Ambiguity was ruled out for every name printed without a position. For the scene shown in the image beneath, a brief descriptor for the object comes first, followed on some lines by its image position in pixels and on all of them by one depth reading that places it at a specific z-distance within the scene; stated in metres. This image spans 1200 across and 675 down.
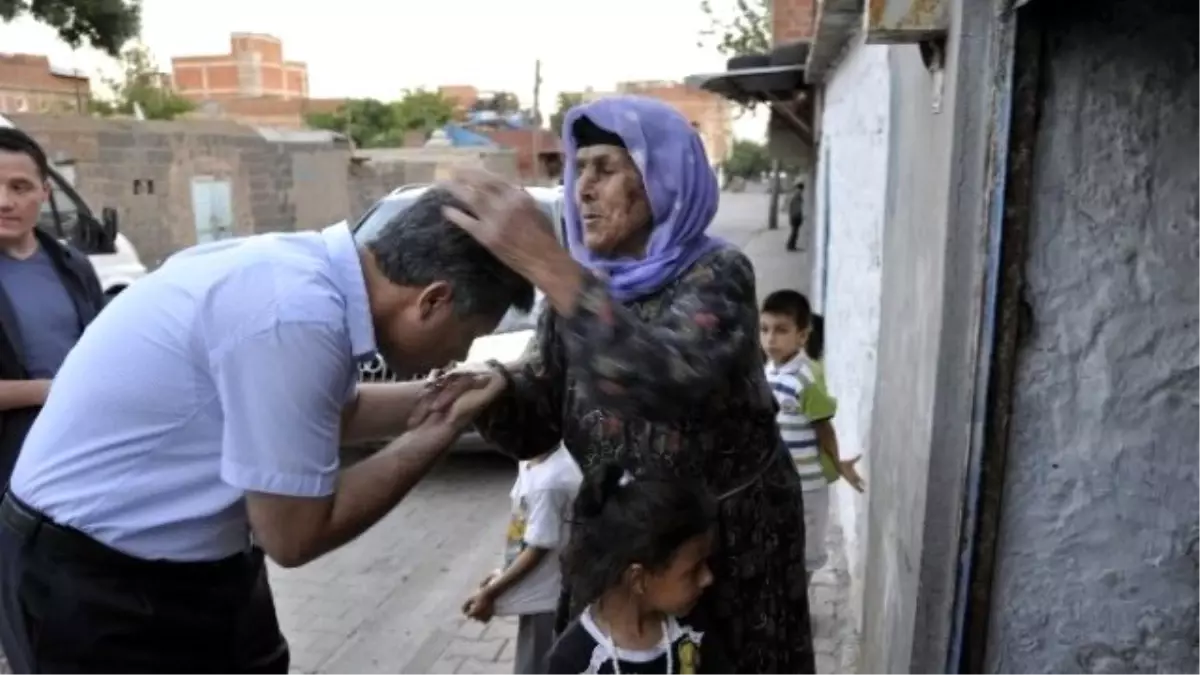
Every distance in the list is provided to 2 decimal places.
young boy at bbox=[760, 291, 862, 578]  3.72
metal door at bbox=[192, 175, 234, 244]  15.77
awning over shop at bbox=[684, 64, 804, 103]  9.16
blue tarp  30.53
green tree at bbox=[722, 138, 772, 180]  53.14
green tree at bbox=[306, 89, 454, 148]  35.53
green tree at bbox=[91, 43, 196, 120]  26.16
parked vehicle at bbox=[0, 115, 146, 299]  7.46
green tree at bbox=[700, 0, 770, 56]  17.77
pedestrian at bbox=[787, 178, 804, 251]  22.48
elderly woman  1.58
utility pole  30.02
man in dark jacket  3.03
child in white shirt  2.93
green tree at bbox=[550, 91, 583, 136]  38.94
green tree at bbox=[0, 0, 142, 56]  11.05
